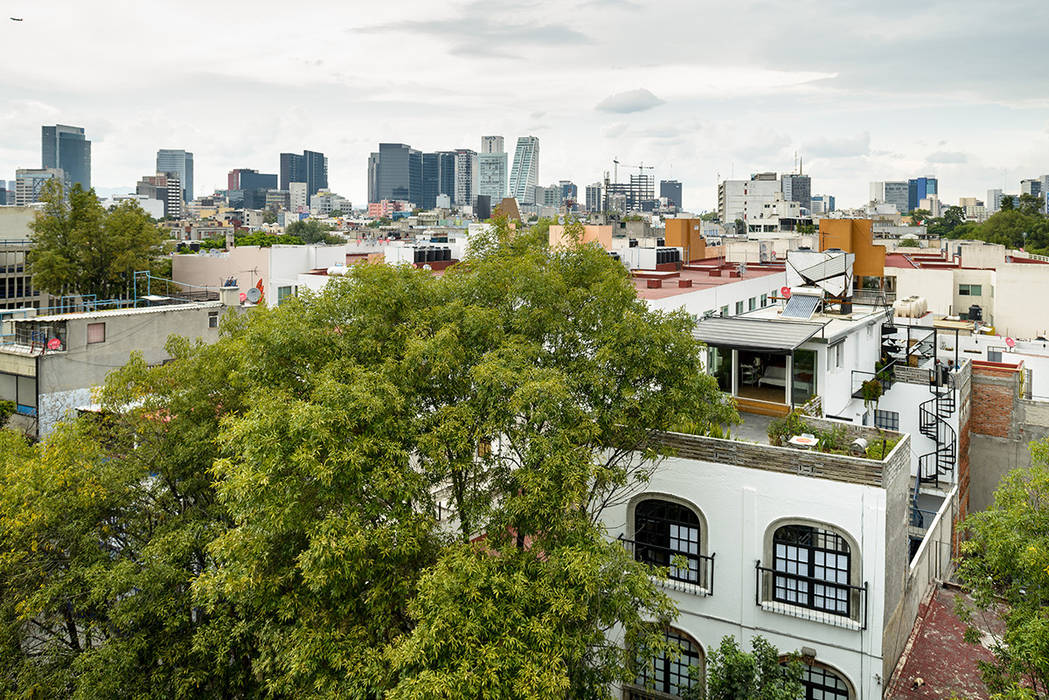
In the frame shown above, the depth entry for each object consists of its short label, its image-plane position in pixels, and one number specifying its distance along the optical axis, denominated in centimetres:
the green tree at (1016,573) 1445
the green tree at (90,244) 5762
